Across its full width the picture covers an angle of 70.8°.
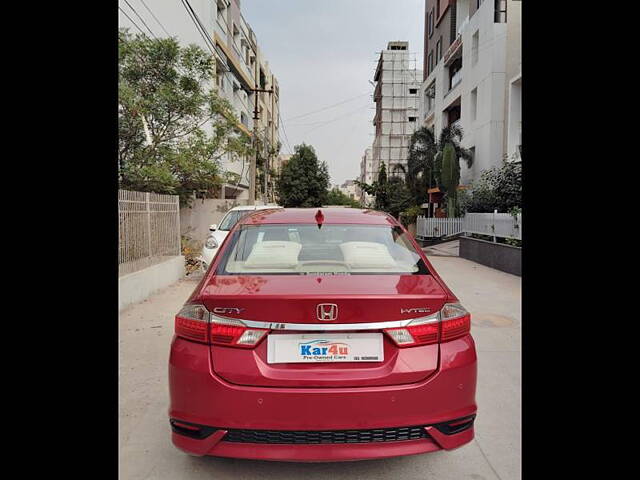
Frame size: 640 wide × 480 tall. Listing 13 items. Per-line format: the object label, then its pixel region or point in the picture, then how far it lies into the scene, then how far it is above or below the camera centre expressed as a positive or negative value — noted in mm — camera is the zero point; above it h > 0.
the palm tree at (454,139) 24484 +4708
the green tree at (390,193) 29672 +2036
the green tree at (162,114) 10828 +2715
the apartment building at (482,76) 21797 +7862
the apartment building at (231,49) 17234 +9778
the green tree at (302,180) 39562 +3683
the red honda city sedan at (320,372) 2109 -725
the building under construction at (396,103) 57844 +15280
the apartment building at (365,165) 113575 +15584
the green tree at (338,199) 84062 +4553
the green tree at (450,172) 23328 +2570
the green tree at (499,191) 16711 +1192
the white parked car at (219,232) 9156 -228
